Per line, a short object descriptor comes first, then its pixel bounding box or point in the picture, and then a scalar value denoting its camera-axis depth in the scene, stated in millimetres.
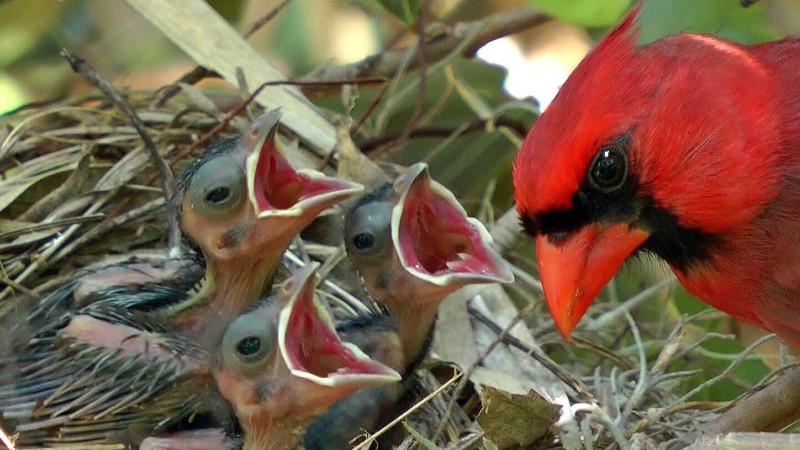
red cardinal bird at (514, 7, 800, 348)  3463
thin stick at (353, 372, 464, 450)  3795
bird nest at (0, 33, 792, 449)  4301
